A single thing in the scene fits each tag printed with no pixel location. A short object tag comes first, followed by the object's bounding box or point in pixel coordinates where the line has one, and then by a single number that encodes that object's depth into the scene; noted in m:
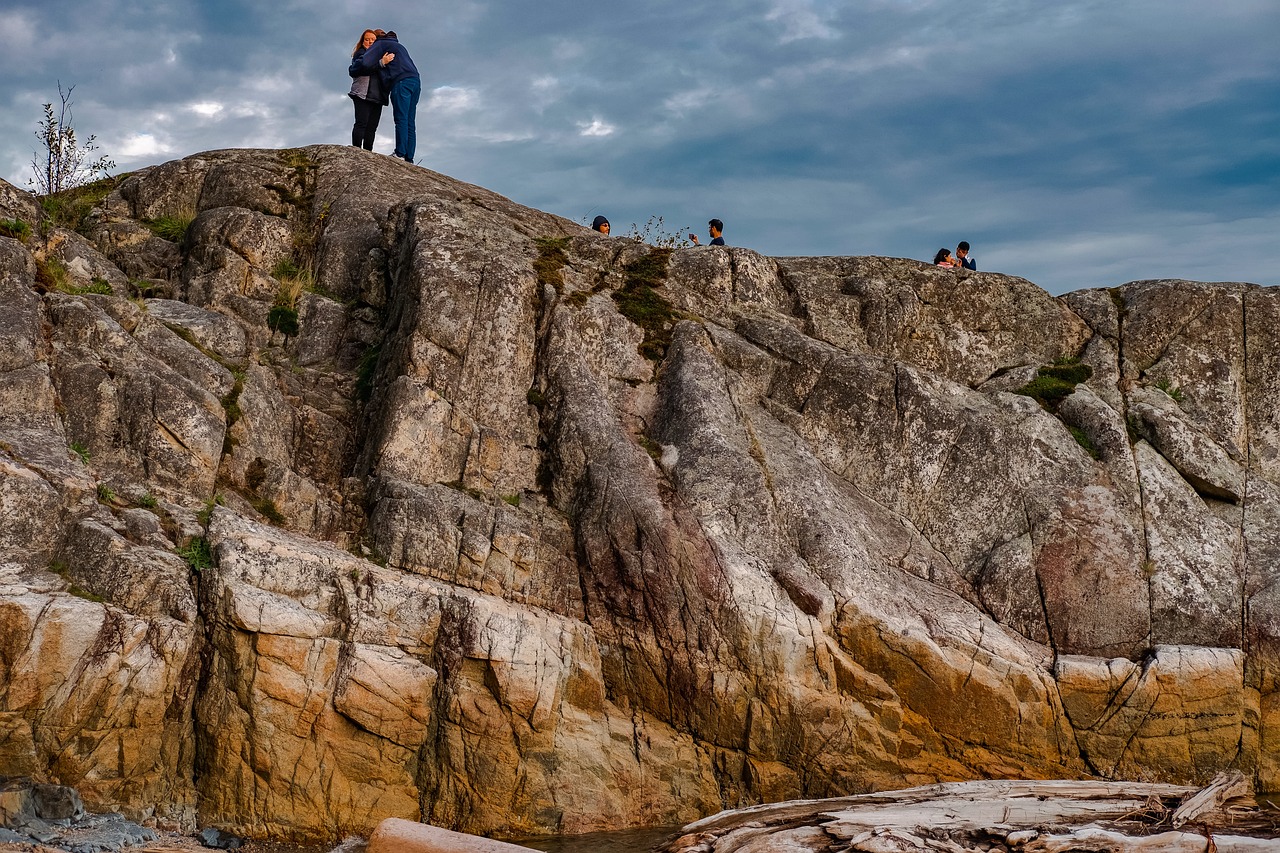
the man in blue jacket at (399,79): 28.86
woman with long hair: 29.14
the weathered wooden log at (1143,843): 13.46
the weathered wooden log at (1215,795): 14.75
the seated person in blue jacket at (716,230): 30.72
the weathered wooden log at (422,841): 14.96
